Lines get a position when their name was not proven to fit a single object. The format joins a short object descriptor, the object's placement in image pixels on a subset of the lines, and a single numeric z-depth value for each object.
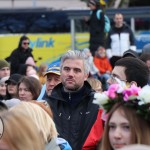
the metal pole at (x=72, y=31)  26.68
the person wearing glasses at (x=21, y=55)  21.58
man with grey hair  10.14
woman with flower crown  7.17
